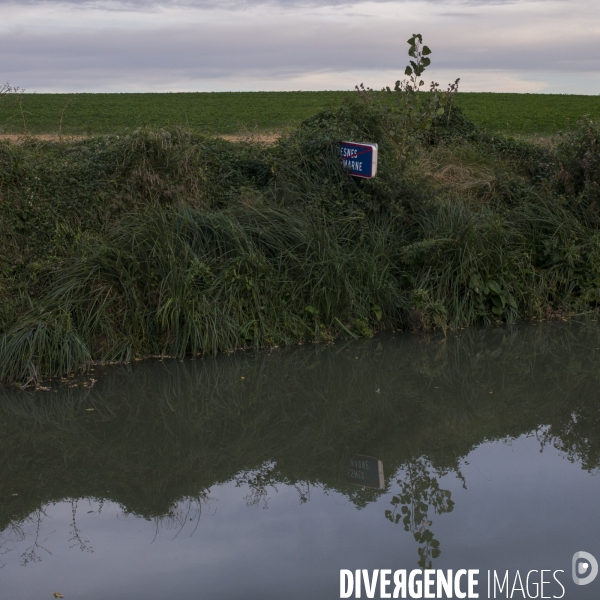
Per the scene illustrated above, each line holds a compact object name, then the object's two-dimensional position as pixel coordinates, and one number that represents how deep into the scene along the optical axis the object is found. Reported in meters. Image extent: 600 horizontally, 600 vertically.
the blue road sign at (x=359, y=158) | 10.83
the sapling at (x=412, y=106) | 11.19
